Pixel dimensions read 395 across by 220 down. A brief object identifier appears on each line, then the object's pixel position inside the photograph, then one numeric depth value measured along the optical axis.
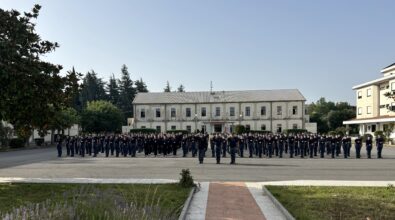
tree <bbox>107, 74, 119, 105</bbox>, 122.38
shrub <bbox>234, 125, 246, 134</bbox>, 70.49
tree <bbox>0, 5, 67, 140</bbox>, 14.07
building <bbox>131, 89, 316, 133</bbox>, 82.00
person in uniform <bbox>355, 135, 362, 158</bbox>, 29.98
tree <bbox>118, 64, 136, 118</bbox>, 117.88
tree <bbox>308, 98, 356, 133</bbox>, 93.06
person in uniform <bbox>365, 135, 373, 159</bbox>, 29.62
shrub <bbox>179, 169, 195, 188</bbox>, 14.24
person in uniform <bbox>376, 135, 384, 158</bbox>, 29.41
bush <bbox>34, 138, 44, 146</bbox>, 57.00
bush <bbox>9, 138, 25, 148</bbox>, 49.69
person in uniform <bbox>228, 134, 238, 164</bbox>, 24.62
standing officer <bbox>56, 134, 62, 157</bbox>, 31.92
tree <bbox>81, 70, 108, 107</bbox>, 121.56
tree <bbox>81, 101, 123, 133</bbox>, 79.06
